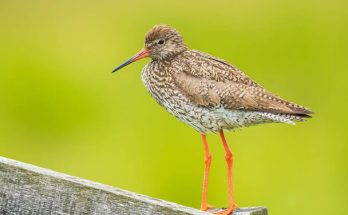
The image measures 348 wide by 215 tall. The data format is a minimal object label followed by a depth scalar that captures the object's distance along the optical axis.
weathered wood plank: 9.30
